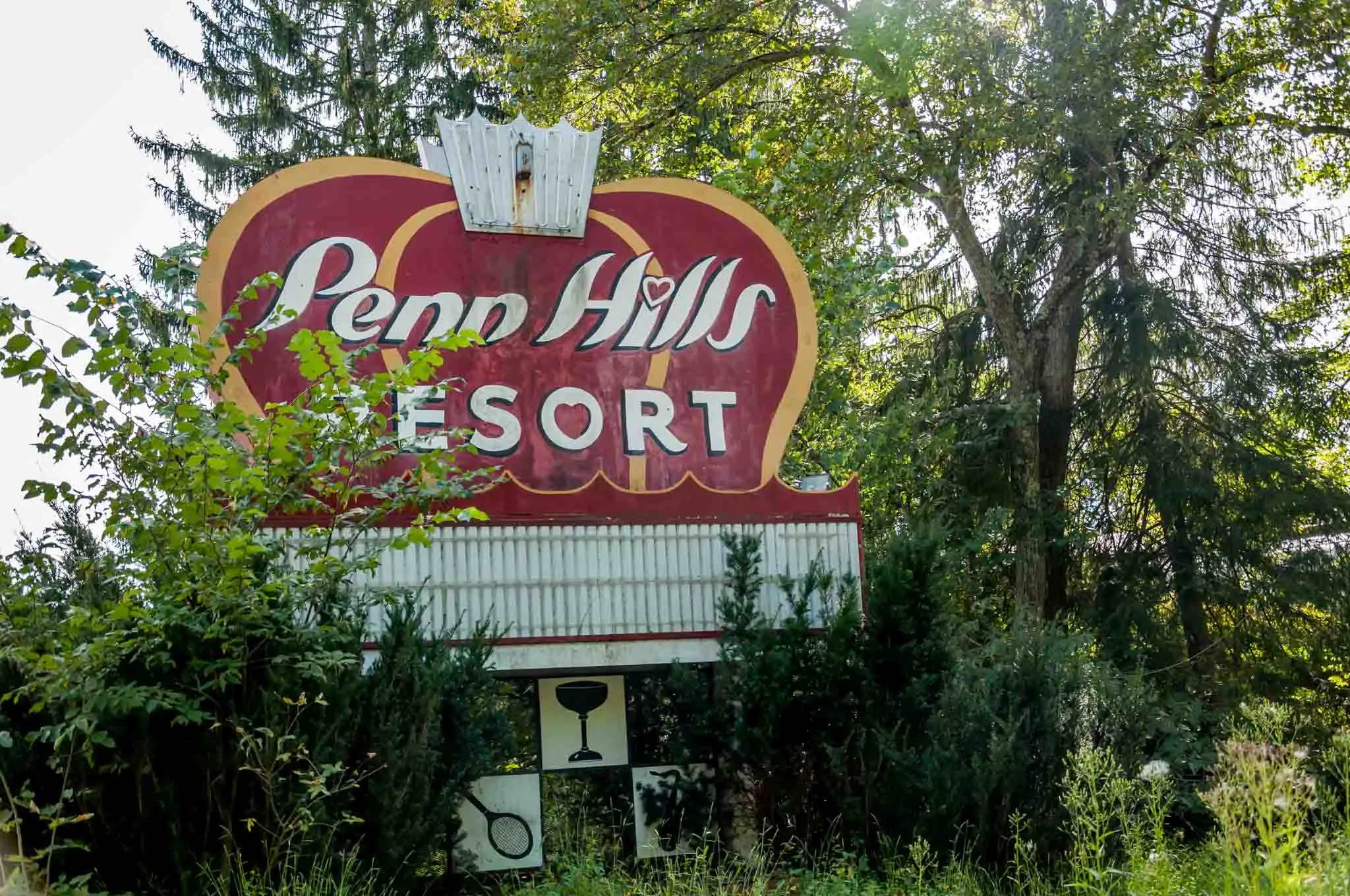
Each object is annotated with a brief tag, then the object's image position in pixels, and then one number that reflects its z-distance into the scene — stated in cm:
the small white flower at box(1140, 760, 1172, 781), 934
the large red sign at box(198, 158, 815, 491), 1148
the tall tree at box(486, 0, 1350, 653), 1783
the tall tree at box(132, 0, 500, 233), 2723
